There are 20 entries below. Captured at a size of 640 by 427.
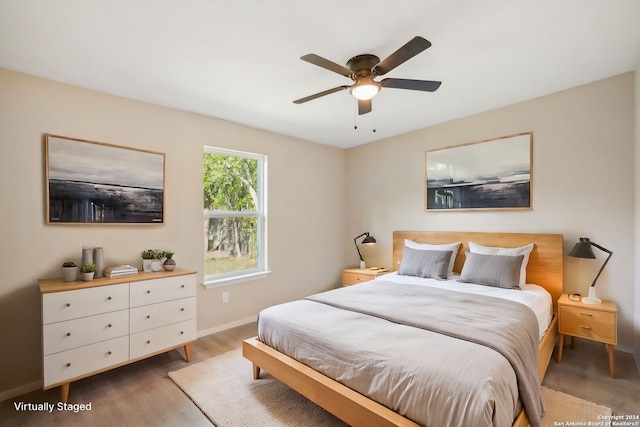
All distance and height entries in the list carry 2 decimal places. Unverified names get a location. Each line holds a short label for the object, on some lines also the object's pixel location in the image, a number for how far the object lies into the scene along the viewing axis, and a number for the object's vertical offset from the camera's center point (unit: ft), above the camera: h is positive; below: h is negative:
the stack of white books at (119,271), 8.19 -1.60
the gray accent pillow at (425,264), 10.99 -1.88
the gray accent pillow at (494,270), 9.50 -1.84
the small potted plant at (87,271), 7.77 -1.52
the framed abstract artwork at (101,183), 8.15 +0.90
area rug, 6.37 -4.41
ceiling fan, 6.45 +3.11
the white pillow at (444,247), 11.42 -1.34
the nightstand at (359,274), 13.61 -2.83
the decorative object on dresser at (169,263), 9.42 -1.56
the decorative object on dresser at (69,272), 7.64 -1.51
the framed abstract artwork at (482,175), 10.71 +1.52
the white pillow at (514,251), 10.00 -1.30
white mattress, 8.09 -2.38
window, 11.62 -0.10
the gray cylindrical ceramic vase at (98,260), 8.20 -1.28
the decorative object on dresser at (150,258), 9.19 -1.39
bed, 5.10 -2.98
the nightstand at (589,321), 7.91 -2.96
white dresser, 6.88 -2.79
